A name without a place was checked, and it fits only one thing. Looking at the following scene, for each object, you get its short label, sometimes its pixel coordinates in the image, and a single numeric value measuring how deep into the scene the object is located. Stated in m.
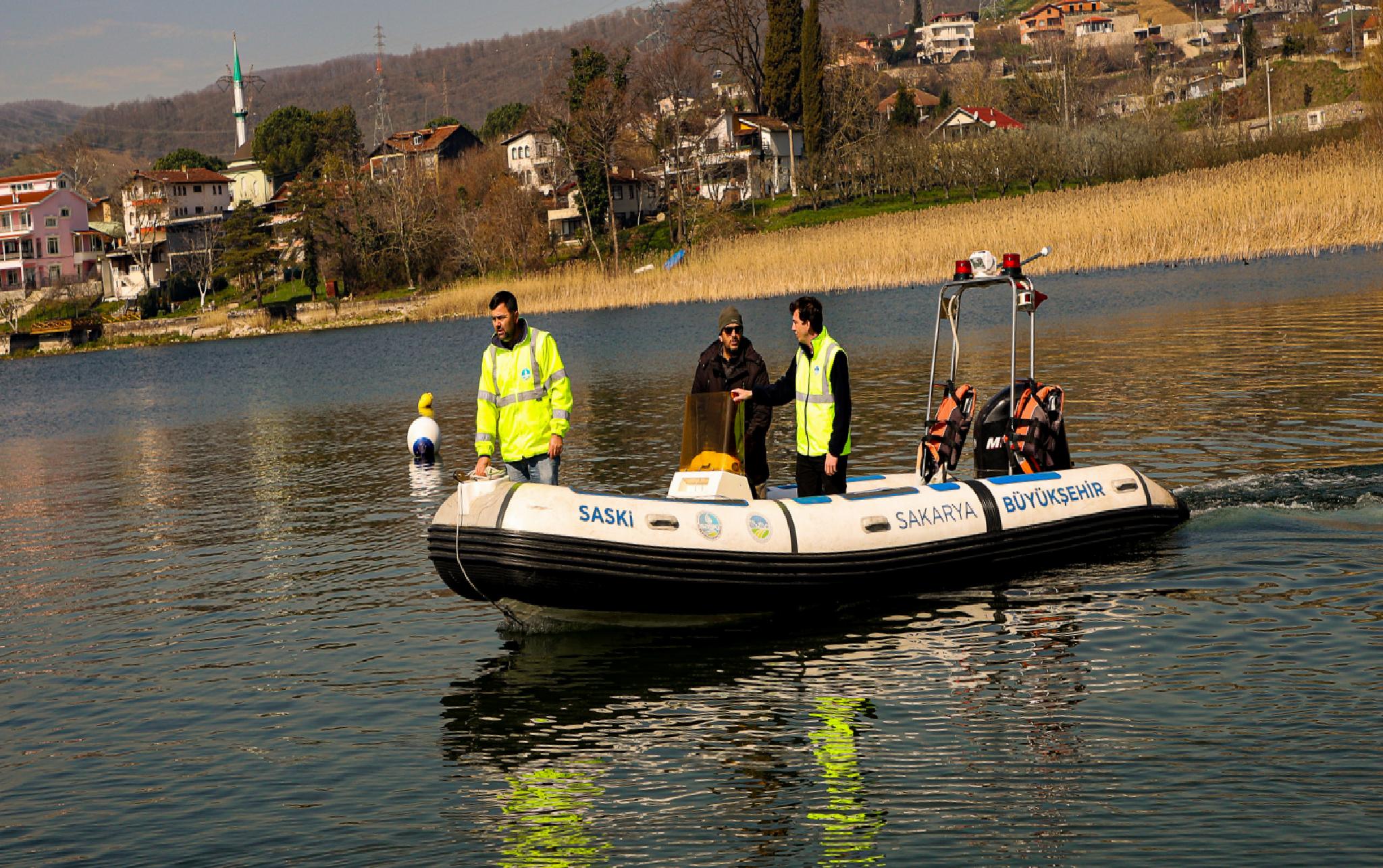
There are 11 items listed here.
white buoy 18.23
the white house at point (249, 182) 119.75
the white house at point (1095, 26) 182.38
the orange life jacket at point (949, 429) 10.84
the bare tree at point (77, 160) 139.12
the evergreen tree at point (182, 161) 117.19
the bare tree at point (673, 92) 78.25
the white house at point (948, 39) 187.50
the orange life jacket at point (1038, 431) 10.91
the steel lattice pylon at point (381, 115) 130.35
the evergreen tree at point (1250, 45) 117.44
